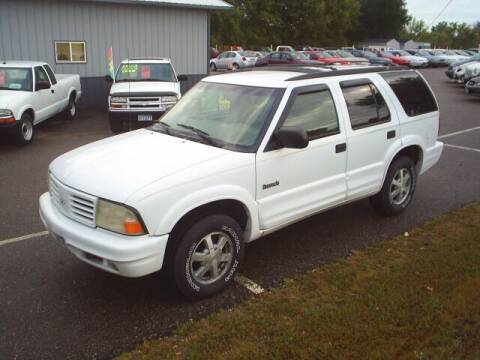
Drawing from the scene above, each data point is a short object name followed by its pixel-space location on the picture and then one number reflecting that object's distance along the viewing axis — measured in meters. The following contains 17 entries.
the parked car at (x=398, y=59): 38.44
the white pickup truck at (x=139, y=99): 11.35
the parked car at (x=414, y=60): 38.97
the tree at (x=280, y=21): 49.91
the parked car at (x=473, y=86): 18.42
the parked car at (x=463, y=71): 22.62
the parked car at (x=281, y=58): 32.16
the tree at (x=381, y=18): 64.50
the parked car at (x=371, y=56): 34.51
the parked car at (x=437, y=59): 41.66
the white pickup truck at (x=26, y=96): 10.03
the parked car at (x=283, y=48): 39.06
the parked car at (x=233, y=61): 35.19
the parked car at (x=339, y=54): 33.22
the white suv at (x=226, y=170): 3.69
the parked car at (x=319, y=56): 31.06
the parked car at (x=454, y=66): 25.94
